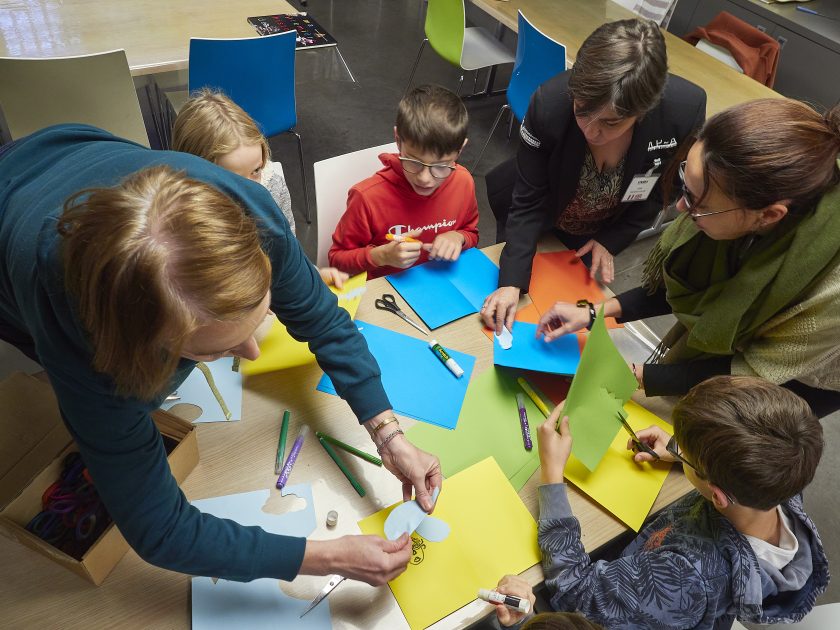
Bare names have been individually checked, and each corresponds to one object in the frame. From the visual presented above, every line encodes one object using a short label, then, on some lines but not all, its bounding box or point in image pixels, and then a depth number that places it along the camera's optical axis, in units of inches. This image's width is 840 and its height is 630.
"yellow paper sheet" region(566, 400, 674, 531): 45.4
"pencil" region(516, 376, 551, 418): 51.7
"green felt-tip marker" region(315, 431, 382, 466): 45.2
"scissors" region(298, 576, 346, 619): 37.6
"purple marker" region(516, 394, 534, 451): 48.9
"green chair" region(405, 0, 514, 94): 128.1
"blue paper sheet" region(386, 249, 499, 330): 58.9
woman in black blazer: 53.4
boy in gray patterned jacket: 38.3
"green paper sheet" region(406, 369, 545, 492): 47.3
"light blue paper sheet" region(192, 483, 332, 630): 36.5
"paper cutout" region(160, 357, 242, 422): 47.1
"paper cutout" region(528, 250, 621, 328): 63.1
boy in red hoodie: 63.8
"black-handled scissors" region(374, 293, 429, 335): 57.7
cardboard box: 36.9
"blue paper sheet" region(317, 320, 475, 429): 49.9
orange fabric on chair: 134.3
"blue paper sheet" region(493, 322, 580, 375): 53.4
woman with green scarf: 41.3
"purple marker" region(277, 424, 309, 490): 43.0
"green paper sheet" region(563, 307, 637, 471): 47.3
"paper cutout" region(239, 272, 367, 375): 51.3
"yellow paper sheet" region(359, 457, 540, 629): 38.9
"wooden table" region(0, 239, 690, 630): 36.0
